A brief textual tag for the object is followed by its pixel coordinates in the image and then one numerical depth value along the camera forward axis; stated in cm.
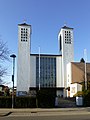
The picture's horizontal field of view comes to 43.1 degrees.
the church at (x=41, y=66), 3774
